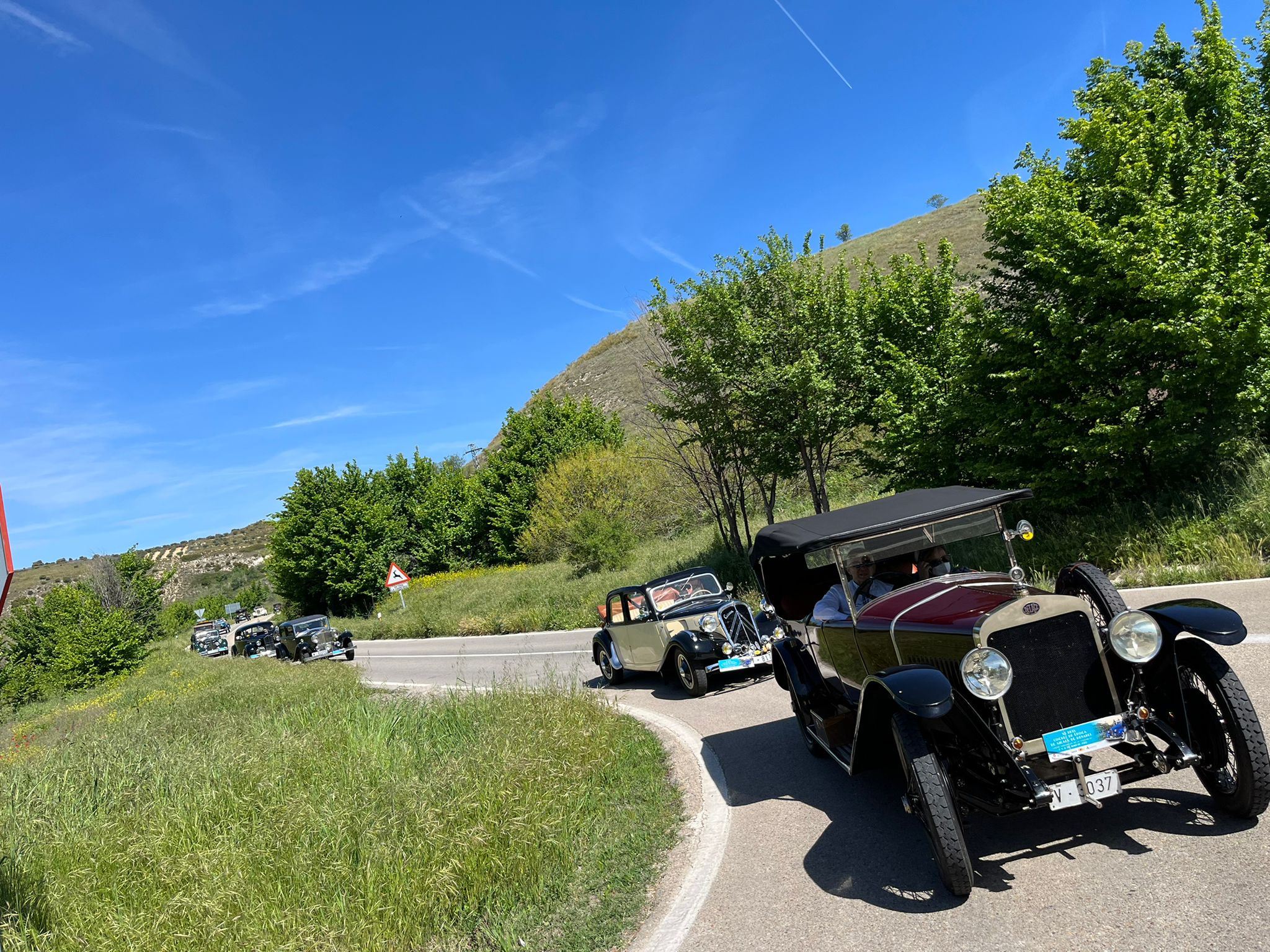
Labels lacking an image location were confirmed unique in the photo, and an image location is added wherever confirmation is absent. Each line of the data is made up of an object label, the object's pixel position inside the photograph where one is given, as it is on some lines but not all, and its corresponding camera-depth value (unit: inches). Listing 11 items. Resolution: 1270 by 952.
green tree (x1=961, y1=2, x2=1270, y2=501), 448.8
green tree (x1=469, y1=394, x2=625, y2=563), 1872.5
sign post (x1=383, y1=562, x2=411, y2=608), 1349.7
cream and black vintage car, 422.3
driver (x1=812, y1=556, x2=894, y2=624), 233.8
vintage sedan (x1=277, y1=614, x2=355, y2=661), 1047.0
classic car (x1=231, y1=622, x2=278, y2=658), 1234.0
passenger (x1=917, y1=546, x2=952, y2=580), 235.0
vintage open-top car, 160.4
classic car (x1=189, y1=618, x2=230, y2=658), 1877.5
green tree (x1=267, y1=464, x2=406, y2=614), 1889.8
